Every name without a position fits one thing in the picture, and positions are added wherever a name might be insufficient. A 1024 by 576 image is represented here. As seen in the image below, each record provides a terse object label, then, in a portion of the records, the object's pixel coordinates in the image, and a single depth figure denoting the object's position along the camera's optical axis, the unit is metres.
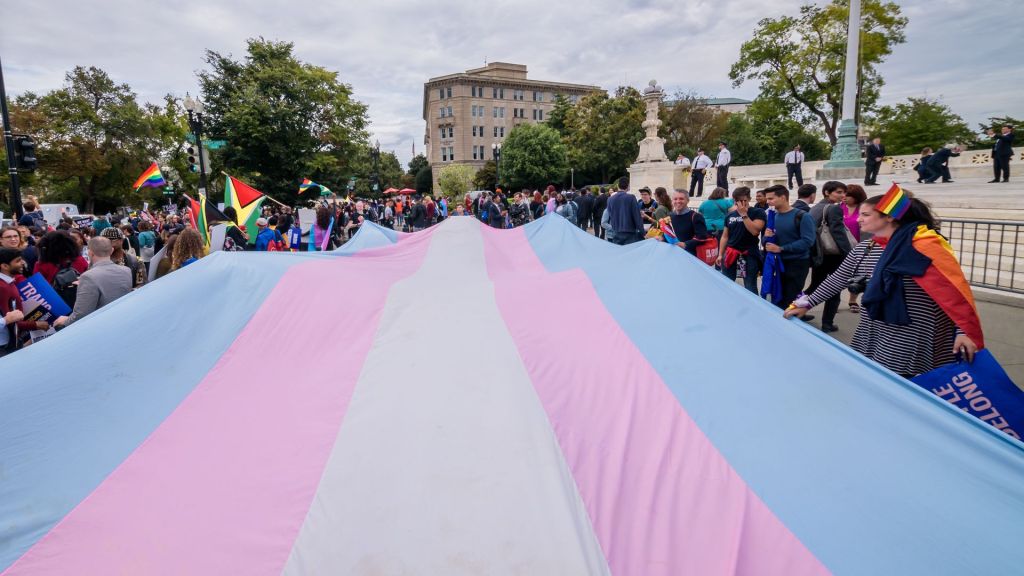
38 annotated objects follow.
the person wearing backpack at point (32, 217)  11.34
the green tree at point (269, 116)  31.62
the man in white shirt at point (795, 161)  19.98
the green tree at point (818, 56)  37.97
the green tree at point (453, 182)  59.09
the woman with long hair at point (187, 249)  5.65
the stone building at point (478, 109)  79.69
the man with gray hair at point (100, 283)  4.48
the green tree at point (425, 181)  87.50
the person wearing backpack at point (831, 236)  6.68
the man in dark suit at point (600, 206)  16.34
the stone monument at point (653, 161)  25.20
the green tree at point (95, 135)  44.25
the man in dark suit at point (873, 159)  18.14
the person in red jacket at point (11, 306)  4.14
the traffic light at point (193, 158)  18.12
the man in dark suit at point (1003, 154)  16.92
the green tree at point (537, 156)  55.62
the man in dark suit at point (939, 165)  18.95
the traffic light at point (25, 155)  11.52
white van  34.12
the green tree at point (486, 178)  65.31
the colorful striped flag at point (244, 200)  10.59
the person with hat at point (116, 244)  5.67
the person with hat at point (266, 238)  11.02
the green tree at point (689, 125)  49.12
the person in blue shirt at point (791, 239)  6.09
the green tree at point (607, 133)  49.91
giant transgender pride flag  1.97
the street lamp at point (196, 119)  17.28
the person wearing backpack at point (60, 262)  5.33
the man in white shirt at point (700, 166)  19.34
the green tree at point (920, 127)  45.91
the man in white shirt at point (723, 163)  19.08
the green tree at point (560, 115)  63.31
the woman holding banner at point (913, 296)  3.16
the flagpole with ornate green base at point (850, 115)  18.94
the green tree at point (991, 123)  38.85
